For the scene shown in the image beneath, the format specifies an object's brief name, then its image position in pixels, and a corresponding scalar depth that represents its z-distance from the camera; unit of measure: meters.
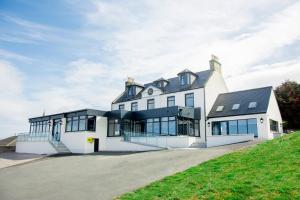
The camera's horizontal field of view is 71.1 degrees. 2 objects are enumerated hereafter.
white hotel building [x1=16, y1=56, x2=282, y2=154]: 20.96
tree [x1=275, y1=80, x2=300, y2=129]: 26.97
